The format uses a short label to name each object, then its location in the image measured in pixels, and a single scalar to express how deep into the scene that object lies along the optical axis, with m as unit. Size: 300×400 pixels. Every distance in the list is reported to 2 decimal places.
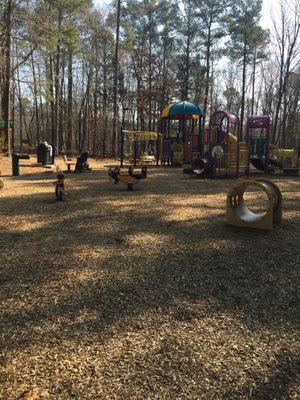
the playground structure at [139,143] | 17.43
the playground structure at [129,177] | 9.84
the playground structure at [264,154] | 15.27
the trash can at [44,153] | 16.36
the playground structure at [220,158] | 13.82
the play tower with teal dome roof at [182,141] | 19.00
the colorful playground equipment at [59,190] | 8.05
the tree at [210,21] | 32.06
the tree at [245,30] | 31.45
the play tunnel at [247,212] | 5.57
